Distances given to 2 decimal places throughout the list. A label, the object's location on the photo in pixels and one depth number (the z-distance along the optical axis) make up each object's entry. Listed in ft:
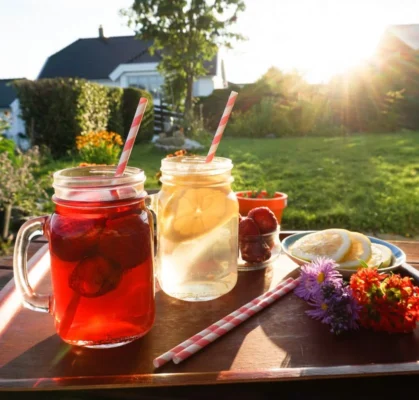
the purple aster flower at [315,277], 1.12
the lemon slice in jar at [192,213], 1.17
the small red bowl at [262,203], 1.96
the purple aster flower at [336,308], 1.02
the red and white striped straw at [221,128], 1.16
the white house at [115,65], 64.79
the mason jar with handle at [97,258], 0.91
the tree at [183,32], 42.65
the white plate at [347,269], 1.26
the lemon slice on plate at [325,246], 1.32
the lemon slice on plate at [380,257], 1.32
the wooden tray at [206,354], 0.87
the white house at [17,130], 26.18
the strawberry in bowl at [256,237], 1.40
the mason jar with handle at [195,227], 1.17
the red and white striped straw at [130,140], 0.98
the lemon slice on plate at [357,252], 1.29
